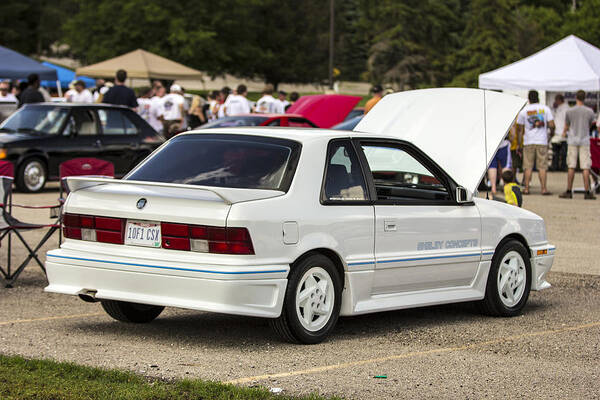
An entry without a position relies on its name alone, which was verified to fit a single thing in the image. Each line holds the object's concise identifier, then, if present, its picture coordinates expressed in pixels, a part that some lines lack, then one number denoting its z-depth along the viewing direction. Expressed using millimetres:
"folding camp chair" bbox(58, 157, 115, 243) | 10875
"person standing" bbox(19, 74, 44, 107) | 23203
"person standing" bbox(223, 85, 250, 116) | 23375
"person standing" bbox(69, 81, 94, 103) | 25930
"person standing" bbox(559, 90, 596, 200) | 20828
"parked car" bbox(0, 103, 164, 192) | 19359
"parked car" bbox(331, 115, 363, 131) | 21406
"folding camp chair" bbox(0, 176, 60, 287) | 9438
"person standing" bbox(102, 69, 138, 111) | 21688
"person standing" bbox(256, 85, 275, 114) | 23562
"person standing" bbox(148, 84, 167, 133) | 23172
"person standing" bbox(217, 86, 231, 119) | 25850
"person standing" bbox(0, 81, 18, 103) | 23402
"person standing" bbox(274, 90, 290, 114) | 23688
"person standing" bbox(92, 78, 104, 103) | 27844
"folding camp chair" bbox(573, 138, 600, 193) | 20344
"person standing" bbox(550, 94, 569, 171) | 27703
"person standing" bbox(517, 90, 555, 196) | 21062
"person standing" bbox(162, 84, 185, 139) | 23000
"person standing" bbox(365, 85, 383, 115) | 21344
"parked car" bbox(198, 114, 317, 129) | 20078
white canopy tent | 25914
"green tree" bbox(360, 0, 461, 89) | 84688
